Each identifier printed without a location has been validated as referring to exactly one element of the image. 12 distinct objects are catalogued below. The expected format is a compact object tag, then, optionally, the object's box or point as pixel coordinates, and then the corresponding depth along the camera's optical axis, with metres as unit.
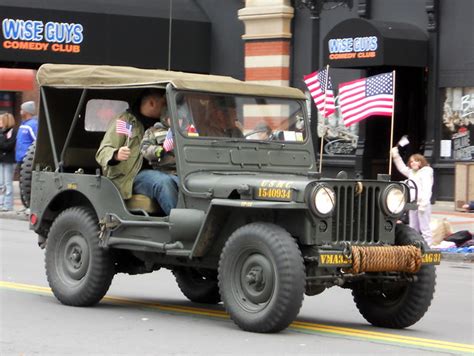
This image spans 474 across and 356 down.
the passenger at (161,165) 9.69
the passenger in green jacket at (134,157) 9.73
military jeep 8.66
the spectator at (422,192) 16.53
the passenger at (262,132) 10.17
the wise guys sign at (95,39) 24.53
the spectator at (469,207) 19.84
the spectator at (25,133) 20.31
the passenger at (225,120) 10.04
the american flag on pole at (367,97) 17.97
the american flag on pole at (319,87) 18.23
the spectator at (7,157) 21.23
